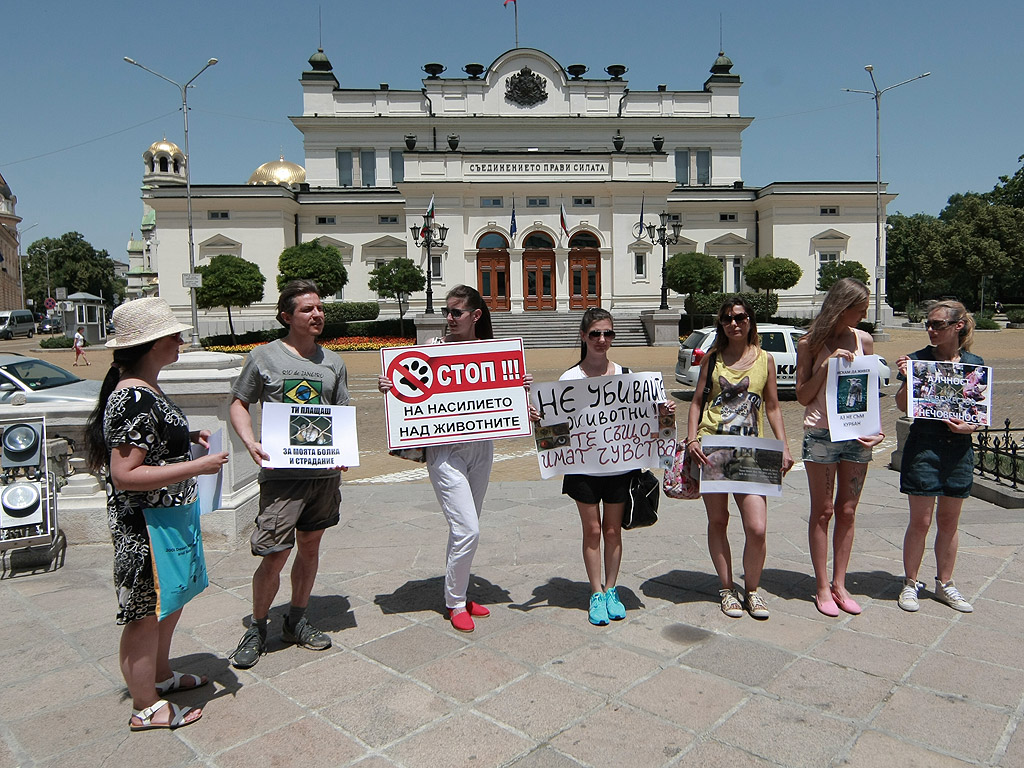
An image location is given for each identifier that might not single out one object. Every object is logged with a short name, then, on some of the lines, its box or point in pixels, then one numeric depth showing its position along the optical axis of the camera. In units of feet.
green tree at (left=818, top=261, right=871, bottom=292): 125.39
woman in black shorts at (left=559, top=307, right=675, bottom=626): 14.73
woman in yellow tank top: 14.66
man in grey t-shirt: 12.91
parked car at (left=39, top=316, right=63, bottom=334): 195.83
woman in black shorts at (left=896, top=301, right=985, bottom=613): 15.17
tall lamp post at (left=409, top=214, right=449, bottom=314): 109.70
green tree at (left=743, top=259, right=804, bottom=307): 126.52
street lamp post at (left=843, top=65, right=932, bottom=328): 106.32
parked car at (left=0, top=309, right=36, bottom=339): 169.58
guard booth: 145.79
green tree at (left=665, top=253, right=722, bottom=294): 117.80
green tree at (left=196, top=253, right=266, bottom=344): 113.80
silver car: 41.22
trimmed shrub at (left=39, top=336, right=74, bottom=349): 129.59
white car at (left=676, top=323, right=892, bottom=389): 52.06
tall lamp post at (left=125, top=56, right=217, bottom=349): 104.06
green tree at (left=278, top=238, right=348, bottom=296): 117.50
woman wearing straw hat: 10.29
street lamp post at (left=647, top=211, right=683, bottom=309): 112.78
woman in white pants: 14.28
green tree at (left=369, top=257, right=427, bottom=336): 117.91
